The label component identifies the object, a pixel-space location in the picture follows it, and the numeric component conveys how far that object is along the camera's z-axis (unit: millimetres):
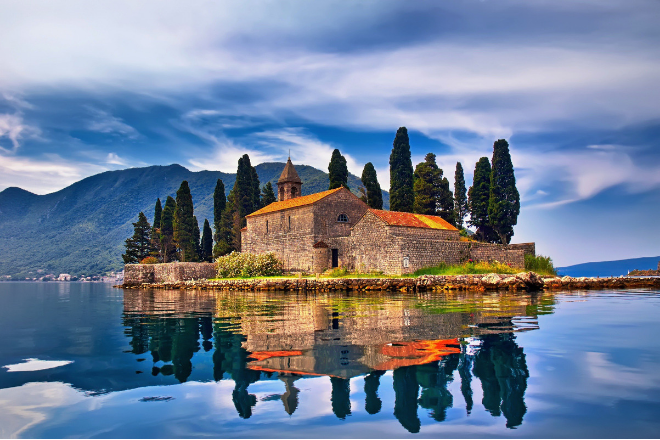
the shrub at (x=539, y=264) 35906
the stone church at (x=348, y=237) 33812
